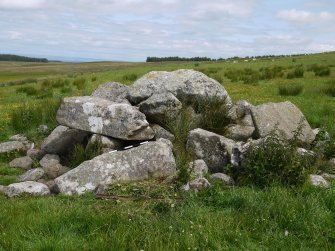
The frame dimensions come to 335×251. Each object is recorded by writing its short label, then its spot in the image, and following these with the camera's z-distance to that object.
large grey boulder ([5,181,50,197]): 7.86
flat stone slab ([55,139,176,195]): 8.24
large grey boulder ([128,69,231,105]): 11.73
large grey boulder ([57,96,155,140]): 10.00
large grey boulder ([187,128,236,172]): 9.42
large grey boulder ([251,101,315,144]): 10.21
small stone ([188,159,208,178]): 8.46
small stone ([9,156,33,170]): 10.14
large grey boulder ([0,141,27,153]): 10.98
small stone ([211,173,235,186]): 8.26
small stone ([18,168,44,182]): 9.07
